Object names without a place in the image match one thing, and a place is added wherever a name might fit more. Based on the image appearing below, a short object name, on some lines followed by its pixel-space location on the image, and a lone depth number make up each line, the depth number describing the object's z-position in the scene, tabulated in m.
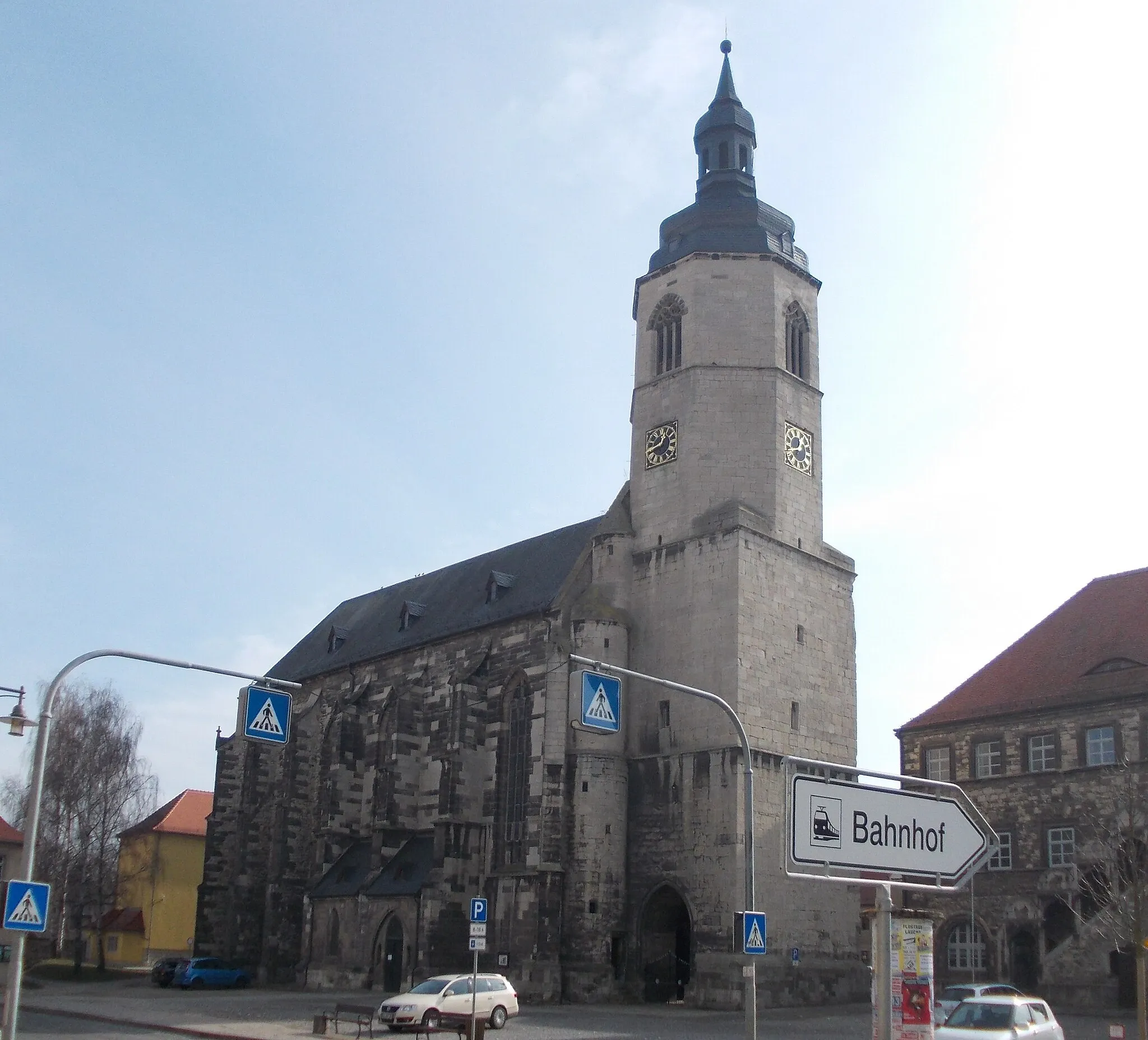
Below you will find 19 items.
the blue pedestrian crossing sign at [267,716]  18.22
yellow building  57.00
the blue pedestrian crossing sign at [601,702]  17.22
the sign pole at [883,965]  7.84
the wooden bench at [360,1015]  25.11
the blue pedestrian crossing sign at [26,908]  15.12
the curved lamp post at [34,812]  15.23
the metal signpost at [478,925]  21.36
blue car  41.41
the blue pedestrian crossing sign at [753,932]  17.52
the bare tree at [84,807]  44.75
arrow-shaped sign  7.51
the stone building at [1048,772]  37.56
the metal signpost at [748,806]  16.33
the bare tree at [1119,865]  27.75
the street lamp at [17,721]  17.81
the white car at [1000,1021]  17.42
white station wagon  25.42
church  34.16
